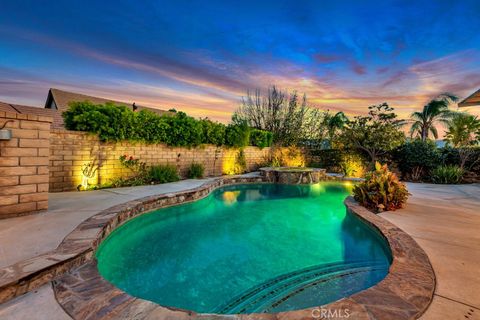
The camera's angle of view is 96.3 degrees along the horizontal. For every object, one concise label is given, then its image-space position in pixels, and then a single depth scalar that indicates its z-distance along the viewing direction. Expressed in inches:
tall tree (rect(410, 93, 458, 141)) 710.5
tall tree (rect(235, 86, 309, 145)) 585.9
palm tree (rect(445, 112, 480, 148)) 365.7
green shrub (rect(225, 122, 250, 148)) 437.1
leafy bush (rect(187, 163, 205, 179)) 370.0
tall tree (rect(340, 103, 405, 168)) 422.6
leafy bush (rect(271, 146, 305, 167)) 519.2
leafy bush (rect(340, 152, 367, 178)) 461.7
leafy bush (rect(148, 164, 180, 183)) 309.6
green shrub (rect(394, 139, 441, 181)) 404.2
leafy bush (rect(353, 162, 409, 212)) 191.8
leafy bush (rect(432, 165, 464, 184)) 362.0
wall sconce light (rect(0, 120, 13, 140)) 129.0
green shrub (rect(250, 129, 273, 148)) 505.0
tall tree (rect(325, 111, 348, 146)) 583.4
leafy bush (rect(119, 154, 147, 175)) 286.3
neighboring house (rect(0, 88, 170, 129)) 409.3
